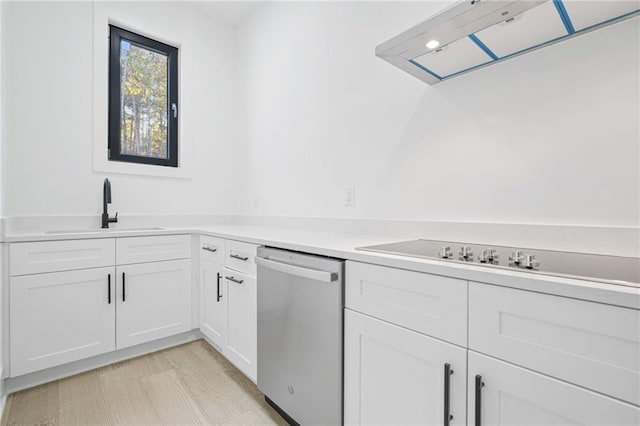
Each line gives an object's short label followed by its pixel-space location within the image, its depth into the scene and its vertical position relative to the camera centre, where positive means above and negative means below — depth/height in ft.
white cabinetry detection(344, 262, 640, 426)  2.10 -1.17
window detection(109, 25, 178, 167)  7.97 +3.02
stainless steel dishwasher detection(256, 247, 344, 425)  3.84 -1.69
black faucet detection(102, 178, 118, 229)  7.35 +0.19
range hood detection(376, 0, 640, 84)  3.06 +2.03
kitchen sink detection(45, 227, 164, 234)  6.72 -0.47
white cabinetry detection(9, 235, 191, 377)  5.56 -1.75
